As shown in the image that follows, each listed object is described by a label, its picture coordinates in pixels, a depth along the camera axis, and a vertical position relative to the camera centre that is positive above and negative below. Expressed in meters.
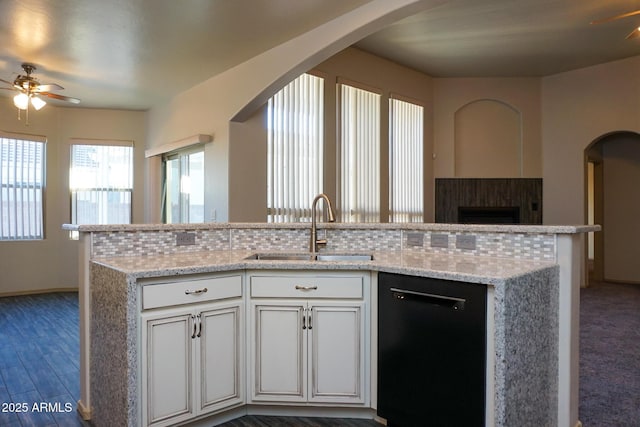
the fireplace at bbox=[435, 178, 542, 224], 6.60 +0.24
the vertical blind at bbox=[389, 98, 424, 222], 5.96 +0.73
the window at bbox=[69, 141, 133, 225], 6.45 +0.46
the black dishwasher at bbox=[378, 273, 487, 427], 1.86 -0.63
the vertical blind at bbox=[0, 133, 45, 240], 5.93 +0.36
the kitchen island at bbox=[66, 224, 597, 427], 1.83 -0.37
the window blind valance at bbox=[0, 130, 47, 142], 5.87 +1.05
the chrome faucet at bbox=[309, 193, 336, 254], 2.81 -0.17
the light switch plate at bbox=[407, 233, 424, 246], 2.69 -0.15
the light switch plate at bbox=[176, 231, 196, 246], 2.72 -0.16
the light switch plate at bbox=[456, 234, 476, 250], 2.45 -0.15
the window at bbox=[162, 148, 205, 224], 5.35 +0.35
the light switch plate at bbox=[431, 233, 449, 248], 2.57 -0.15
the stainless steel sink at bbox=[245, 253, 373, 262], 2.75 -0.27
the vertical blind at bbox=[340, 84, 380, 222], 5.34 +0.73
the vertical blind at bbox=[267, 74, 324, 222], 4.76 +0.72
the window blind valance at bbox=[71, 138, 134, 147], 6.44 +1.06
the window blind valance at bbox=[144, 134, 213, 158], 4.86 +0.85
